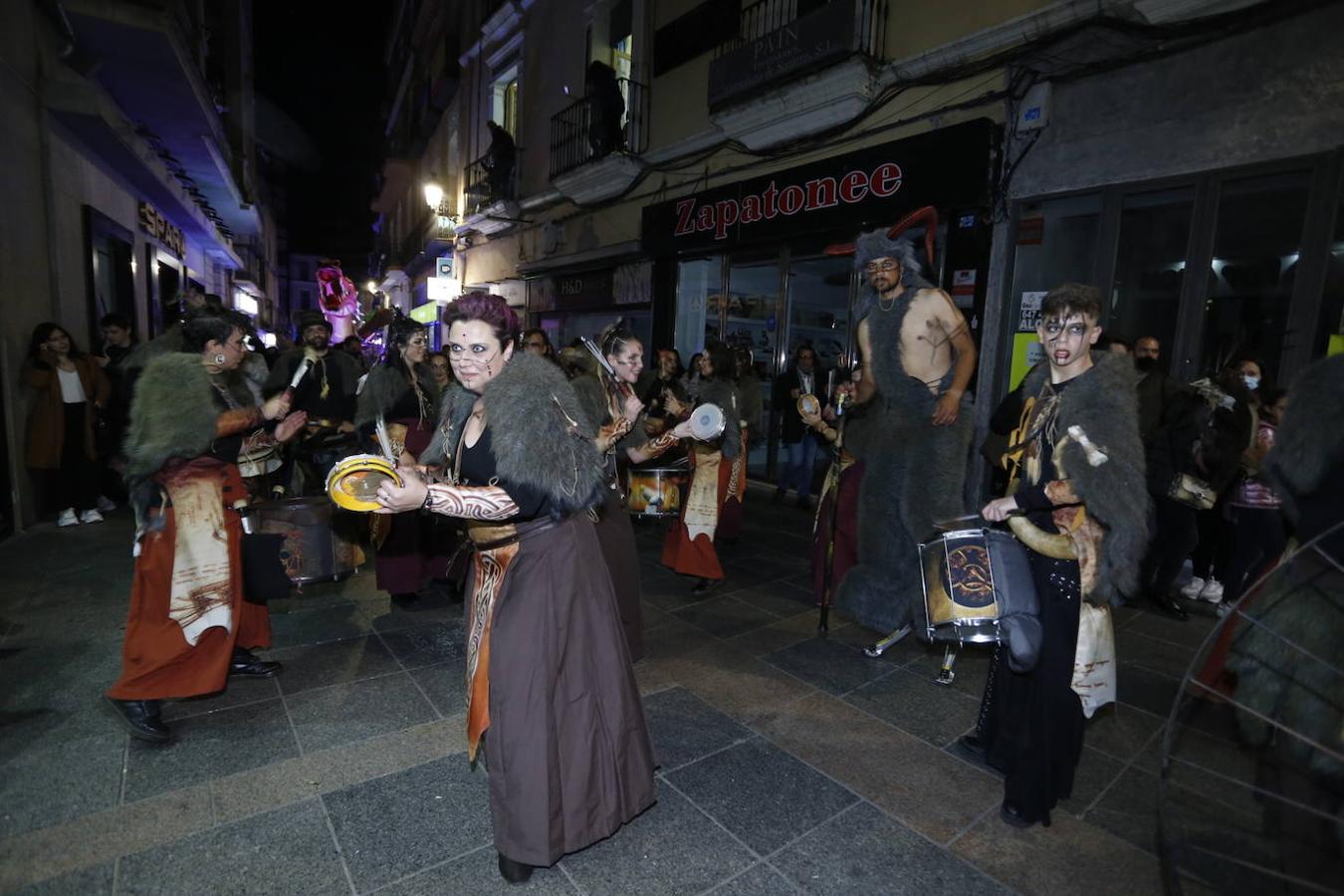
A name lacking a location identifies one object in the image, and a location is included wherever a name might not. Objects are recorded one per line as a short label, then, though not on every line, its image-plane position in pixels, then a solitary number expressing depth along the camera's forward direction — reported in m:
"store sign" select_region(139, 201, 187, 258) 11.12
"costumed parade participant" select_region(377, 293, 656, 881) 2.11
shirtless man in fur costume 3.65
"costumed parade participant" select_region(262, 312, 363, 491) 5.40
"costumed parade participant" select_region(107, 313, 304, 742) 2.96
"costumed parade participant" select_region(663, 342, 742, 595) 5.14
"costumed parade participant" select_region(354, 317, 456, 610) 4.69
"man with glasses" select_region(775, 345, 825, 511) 8.17
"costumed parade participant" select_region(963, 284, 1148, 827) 2.34
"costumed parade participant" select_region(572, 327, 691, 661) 3.67
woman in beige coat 6.45
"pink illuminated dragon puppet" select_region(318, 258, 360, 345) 17.75
